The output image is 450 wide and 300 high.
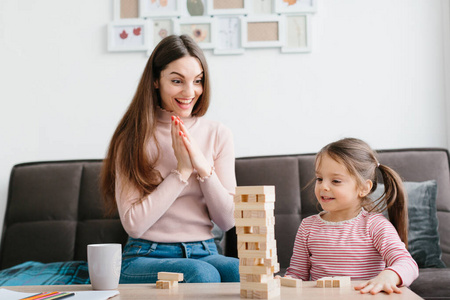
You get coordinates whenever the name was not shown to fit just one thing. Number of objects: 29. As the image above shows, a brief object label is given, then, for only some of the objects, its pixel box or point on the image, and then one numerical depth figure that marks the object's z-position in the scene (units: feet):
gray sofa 7.21
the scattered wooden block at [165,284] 3.75
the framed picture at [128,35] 8.50
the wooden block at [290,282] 3.70
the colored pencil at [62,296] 3.37
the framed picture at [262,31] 8.36
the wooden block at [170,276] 3.82
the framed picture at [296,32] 8.36
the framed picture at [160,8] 8.50
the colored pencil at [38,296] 3.36
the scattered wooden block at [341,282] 3.64
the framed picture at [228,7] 8.41
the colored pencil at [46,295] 3.35
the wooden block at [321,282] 3.64
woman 5.49
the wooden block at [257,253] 3.20
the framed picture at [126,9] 8.60
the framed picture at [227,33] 8.44
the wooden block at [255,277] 3.25
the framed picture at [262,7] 8.44
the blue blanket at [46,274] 5.97
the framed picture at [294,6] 8.33
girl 4.94
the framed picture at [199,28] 8.43
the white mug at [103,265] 3.76
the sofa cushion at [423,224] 6.46
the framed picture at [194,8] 8.50
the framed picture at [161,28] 8.54
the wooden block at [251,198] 3.26
